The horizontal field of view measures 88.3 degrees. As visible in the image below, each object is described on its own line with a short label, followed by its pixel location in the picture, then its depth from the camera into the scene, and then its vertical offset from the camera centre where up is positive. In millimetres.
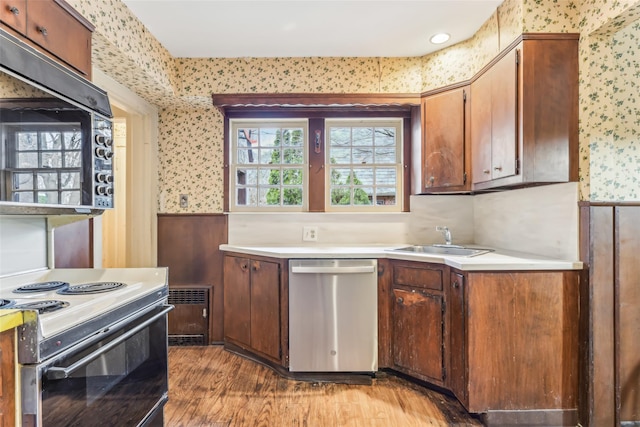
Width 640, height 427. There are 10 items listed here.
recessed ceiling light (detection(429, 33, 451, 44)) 2316 +1237
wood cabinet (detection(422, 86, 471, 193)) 2359 +520
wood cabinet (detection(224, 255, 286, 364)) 2332 -695
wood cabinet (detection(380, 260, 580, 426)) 1766 -731
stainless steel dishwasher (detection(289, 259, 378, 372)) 2242 -705
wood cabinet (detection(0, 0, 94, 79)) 1257 +785
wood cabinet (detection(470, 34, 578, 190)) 1791 +565
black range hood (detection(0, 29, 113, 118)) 1075 +514
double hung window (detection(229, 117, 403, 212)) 2908 +423
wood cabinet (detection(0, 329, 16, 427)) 884 -450
